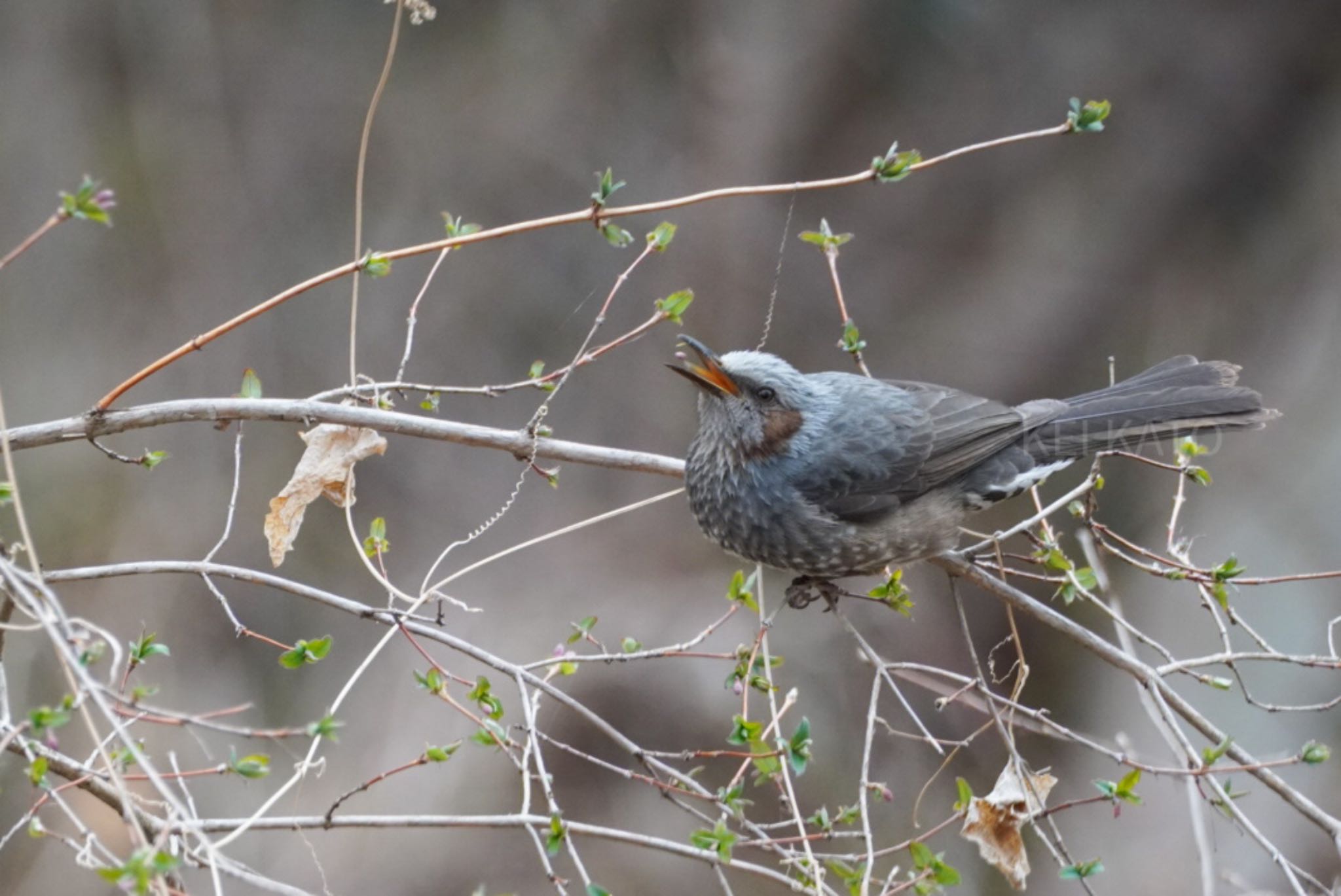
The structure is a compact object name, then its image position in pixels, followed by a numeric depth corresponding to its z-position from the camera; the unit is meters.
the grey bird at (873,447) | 8.20
